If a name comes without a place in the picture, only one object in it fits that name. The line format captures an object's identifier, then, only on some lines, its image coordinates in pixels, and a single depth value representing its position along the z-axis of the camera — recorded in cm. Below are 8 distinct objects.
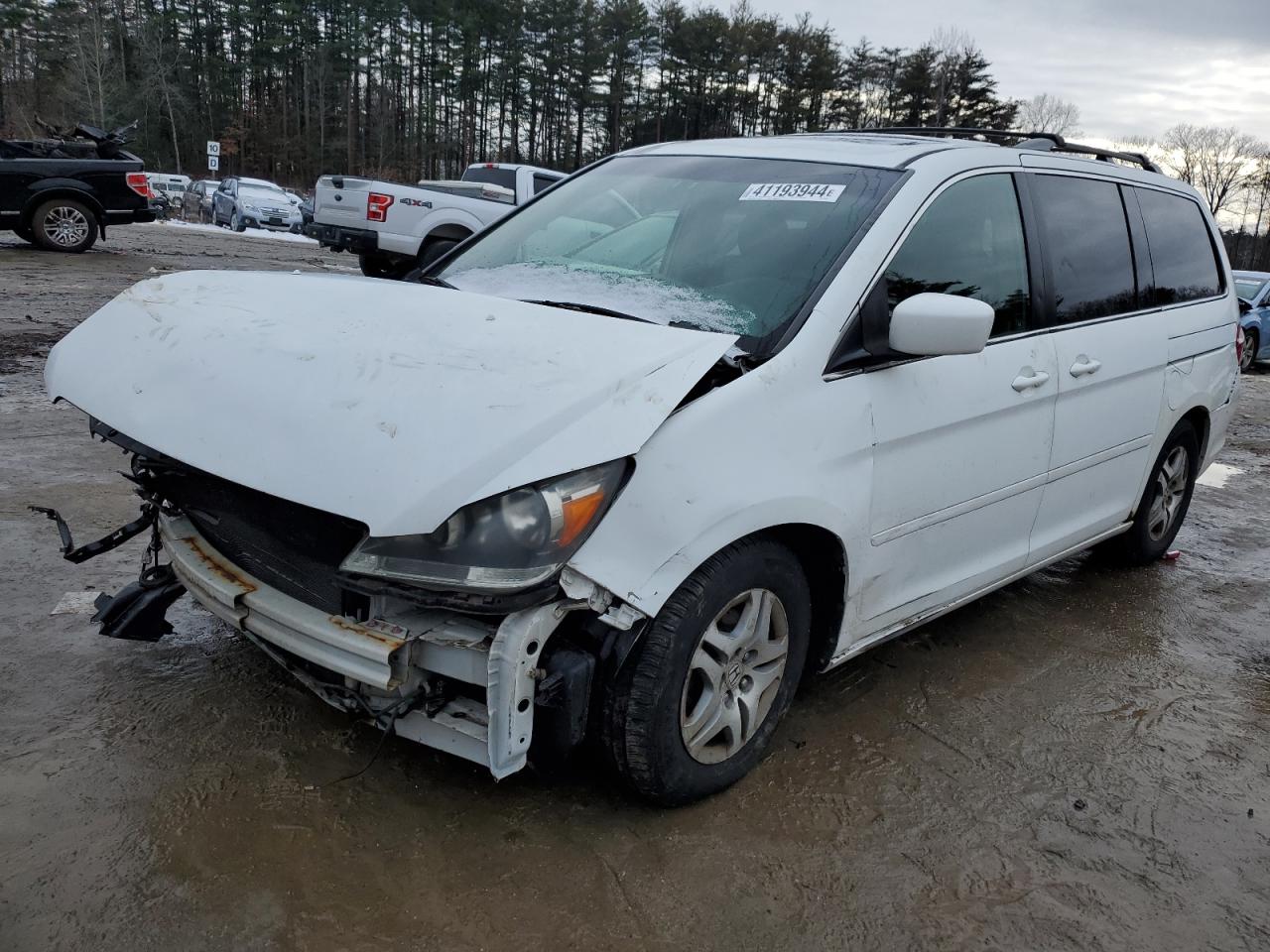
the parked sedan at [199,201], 3178
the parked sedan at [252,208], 2885
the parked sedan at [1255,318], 1463
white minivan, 210
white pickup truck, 1434
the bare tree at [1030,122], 5402
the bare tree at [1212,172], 5341
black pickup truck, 1416
